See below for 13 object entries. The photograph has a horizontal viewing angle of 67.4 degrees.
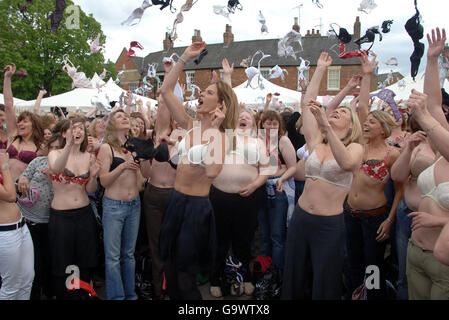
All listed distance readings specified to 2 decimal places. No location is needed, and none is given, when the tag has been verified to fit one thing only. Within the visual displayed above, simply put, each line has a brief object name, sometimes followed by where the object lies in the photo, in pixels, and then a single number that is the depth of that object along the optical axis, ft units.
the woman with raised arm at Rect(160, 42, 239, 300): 8.59
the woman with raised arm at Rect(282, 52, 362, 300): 8.99
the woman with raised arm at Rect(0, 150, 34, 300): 8.66
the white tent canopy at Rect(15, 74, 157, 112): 38.83
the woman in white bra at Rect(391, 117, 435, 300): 9.37
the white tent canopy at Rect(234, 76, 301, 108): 38.54
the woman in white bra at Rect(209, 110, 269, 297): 12.21
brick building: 86.63
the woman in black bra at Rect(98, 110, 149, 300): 11.25
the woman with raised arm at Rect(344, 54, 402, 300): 11.12
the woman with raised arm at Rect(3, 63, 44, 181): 11.84
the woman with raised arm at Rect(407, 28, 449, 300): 6.68
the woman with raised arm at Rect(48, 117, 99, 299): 10.68
